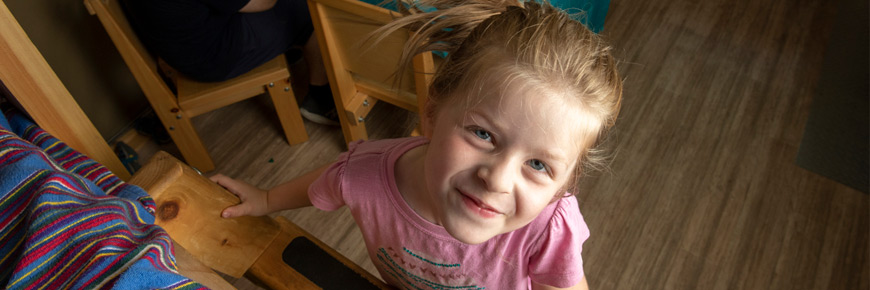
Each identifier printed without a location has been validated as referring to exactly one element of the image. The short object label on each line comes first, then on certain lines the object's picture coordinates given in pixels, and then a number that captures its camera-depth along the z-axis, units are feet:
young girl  1.77
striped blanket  1.30
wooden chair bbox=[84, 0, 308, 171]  3.94
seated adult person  4.10
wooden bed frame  1.63
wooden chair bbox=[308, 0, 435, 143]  3.52
